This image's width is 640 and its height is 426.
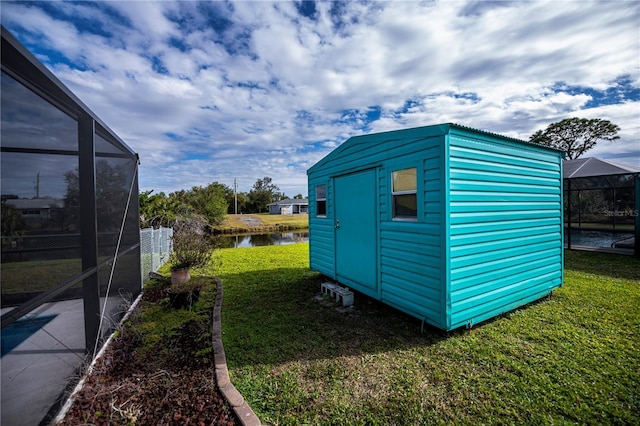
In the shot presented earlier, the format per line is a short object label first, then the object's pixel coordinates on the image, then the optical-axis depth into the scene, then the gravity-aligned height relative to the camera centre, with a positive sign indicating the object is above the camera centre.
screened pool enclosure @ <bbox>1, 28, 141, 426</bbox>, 1.72 -0.19
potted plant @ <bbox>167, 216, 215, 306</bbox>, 5.98 -0.95
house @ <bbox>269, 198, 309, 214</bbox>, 49.31 +0.99
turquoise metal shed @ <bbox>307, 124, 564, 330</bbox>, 3.46 -0.17
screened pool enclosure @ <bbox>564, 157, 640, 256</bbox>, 9.52 +0.14
